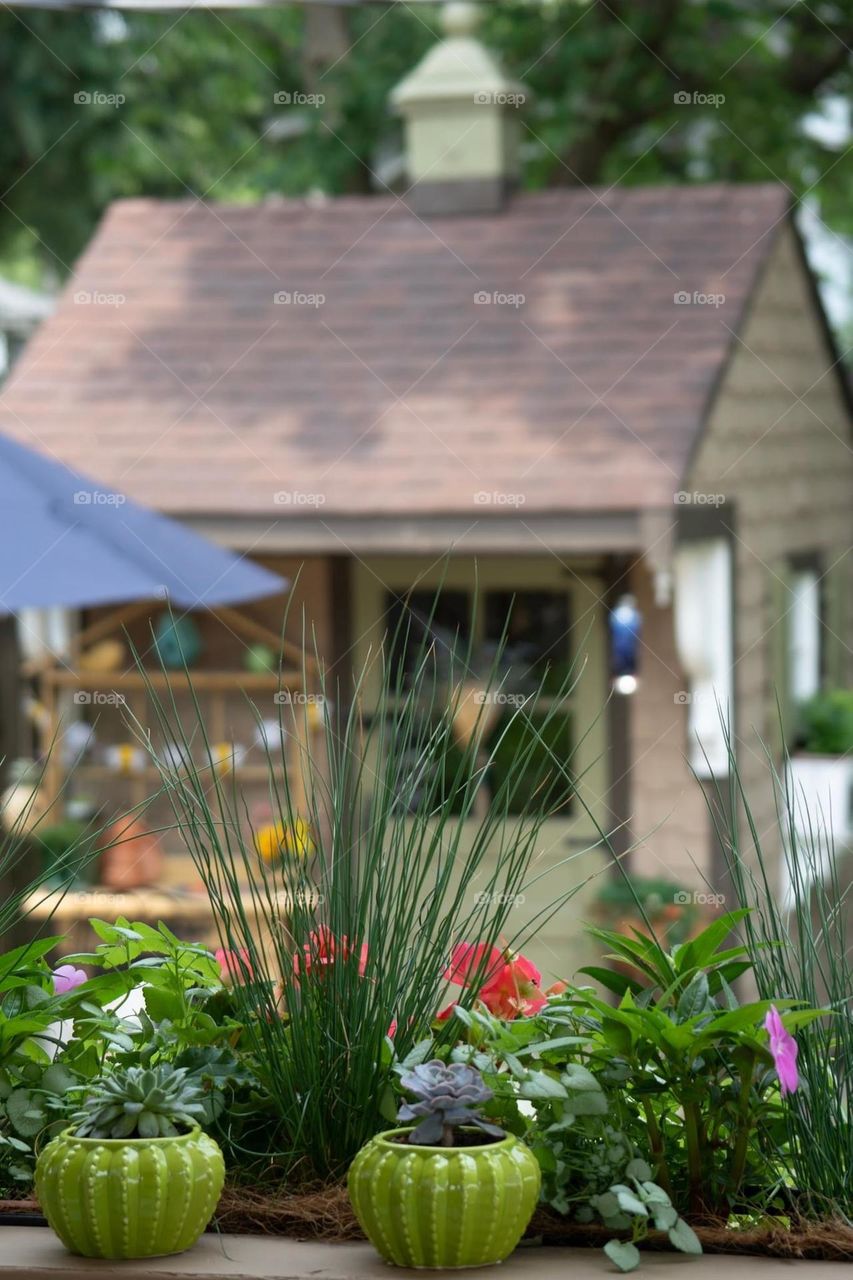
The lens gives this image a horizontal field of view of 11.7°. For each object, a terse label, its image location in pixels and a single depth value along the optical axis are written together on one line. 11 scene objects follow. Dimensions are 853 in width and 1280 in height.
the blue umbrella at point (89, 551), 5.87
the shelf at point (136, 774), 8.14
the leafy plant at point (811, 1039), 2.39
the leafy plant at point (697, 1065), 2.37
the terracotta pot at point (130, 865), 7.65
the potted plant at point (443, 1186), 2.31
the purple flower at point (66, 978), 2.57
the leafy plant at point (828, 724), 9.26
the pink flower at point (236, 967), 2.44
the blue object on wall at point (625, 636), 8.18
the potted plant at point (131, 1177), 2.32
